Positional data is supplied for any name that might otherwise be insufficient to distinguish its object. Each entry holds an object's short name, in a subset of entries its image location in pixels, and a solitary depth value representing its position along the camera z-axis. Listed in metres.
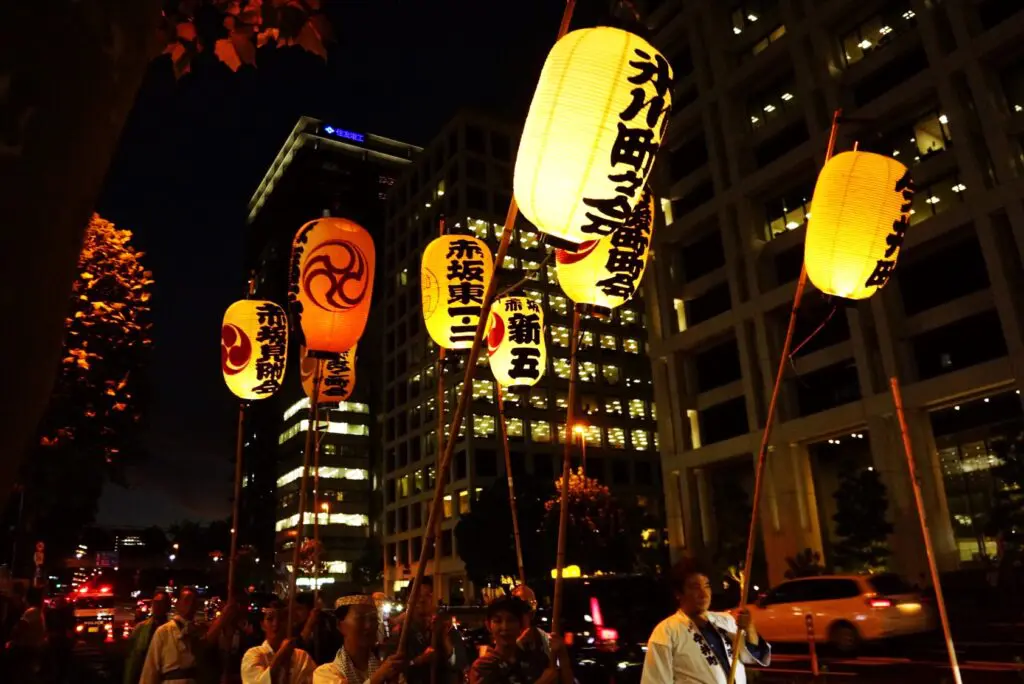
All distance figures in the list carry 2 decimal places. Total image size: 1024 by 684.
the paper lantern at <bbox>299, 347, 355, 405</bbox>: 10.63
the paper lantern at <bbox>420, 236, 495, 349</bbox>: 9.02
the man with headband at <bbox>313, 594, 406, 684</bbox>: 4.30
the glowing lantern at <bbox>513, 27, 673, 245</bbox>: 4.80
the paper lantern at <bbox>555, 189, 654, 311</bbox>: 7.48
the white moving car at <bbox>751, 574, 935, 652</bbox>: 14.09
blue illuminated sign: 99.62
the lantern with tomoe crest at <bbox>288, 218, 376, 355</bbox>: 8.31
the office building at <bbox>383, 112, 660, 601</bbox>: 57.06
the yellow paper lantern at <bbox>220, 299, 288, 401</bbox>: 9.84
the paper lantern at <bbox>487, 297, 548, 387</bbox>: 9.75
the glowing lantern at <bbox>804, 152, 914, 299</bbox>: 7.24
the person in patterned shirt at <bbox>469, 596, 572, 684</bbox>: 4.56
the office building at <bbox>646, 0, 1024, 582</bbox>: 26.45
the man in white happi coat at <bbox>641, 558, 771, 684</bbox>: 4.16
